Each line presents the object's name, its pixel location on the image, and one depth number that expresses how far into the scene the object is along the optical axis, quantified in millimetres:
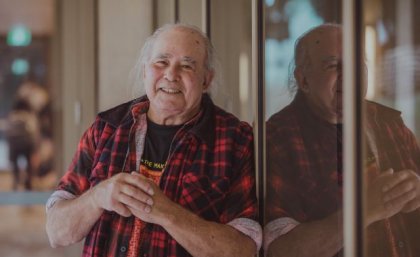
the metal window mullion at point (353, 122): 1382
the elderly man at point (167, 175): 1692
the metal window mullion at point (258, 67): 1988
